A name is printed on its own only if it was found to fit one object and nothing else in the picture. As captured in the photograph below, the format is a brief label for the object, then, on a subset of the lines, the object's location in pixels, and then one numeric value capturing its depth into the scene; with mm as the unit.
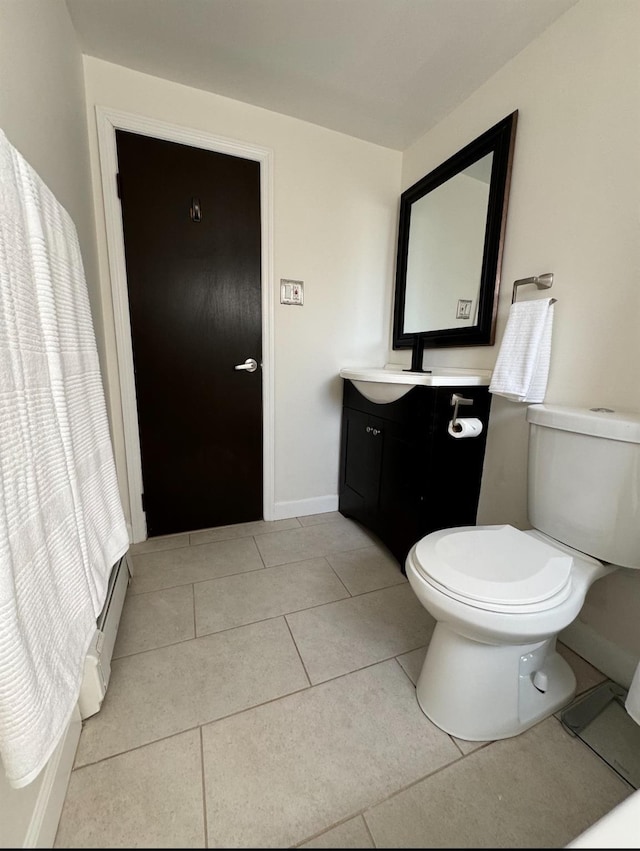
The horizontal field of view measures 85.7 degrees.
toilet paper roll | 1270
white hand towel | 1162
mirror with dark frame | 1391
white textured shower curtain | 449
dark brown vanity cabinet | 1361
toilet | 792
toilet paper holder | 1299
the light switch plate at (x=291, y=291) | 1795
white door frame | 1453
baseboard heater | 872
